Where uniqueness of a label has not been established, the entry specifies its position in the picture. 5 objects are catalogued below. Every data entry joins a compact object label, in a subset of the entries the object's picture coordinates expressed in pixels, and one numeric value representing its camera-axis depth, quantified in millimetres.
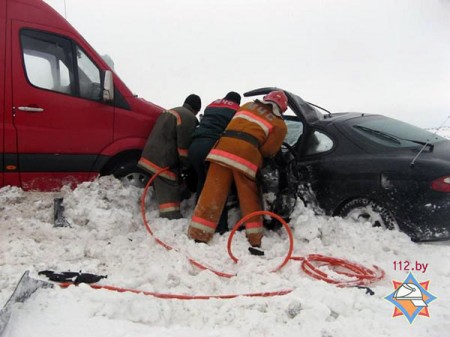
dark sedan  3971
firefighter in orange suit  4137
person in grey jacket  4707
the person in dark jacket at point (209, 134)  4590
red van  4199
